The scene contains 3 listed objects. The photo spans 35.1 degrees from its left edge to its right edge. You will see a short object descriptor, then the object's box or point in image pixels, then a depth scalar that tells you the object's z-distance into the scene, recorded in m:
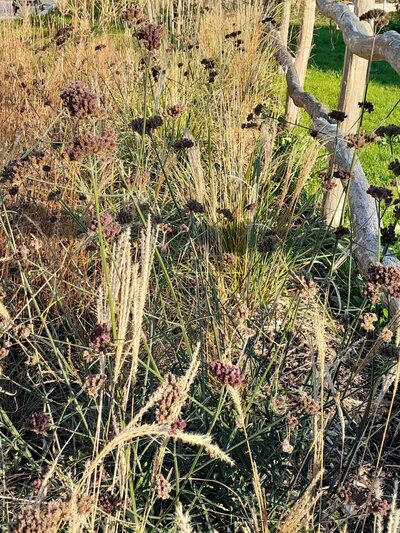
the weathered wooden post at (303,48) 5.50
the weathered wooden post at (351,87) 3.40
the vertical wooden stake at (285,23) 6.00
